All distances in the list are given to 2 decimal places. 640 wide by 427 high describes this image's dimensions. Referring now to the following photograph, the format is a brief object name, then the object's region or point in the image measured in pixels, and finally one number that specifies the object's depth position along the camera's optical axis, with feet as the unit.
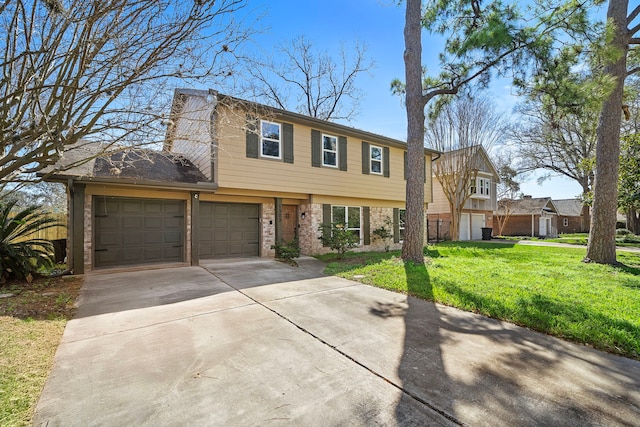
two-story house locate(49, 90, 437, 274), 26.22
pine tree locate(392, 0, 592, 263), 23.43
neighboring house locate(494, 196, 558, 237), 94.89
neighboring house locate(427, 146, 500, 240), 69.11
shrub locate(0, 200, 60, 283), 20.49
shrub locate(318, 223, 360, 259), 33.42
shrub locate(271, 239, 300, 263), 31.19
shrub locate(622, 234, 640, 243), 58.72
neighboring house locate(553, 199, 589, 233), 112.27
